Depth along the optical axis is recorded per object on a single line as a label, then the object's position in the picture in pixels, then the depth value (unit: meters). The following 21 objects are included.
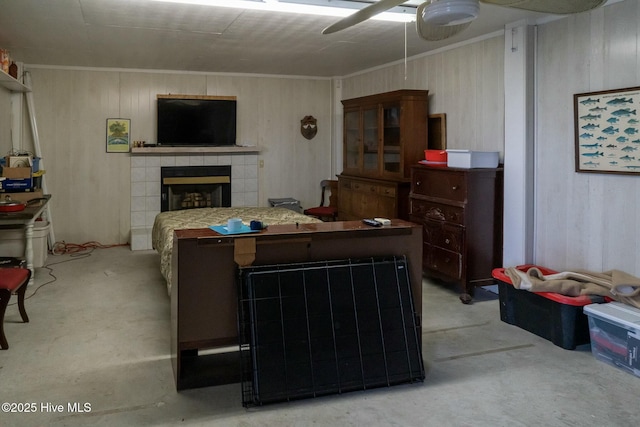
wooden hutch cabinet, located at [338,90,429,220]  5.34
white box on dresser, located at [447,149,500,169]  4.34
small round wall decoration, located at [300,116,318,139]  7.44
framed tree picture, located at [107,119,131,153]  6.65
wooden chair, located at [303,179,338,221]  6.77
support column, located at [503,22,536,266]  4.20
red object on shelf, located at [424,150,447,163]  4.74
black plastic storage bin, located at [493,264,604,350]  3.35
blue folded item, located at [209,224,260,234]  2.76
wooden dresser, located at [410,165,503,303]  4.36
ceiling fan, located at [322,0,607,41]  1.95
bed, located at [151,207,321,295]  4.20
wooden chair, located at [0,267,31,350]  3.25
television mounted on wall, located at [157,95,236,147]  6.72
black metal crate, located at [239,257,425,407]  2.62
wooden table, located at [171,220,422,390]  2.68
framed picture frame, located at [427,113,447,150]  5.29
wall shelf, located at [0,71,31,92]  4.81
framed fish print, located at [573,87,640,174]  3.44
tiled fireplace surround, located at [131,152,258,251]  6.61
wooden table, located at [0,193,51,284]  4.18
